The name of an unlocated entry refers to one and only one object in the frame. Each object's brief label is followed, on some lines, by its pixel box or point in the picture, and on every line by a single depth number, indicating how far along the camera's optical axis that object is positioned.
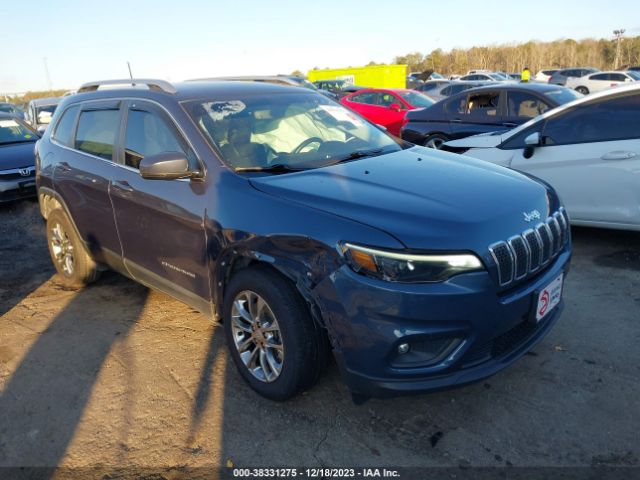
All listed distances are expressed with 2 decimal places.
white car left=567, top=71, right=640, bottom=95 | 24.98
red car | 12.28
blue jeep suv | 2.32
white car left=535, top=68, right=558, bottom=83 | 31.66
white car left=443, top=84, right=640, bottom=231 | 4.62
